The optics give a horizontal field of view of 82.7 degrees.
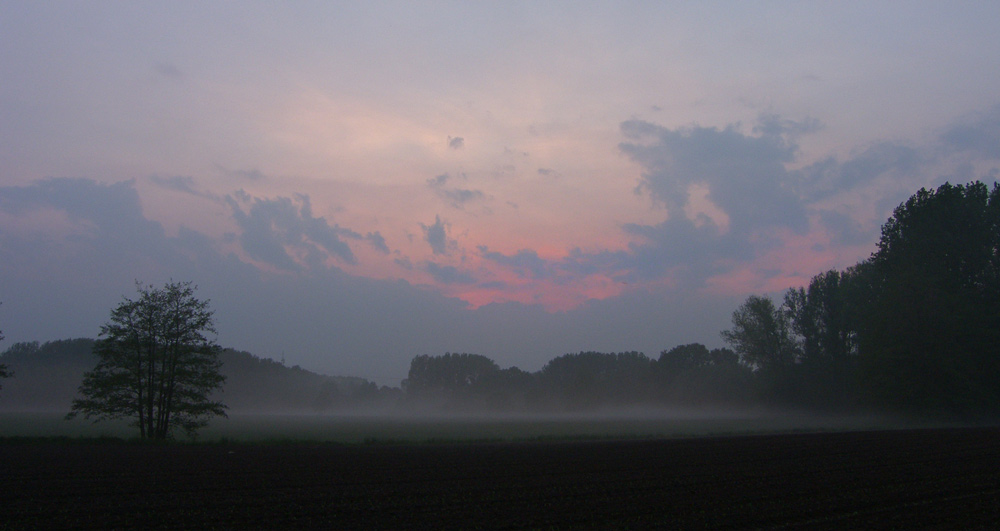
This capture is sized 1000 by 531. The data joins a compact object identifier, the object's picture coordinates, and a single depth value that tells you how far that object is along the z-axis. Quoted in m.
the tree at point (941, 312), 48.97
